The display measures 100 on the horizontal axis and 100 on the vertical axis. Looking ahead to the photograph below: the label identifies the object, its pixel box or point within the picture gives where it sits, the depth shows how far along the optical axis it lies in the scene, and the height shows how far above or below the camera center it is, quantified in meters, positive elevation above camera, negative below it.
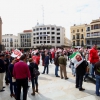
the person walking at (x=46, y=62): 11.05 -1.07
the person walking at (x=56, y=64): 10.09 -1.08
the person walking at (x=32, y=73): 6.10 -1.02
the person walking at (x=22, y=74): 4.94 -0.87
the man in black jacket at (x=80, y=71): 6.80 -1.07
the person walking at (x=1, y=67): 6.70 -0.85
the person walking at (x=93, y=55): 7.82 -0.37
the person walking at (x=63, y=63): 9.26 -0.93
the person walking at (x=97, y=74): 5.98 -1.08
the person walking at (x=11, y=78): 5.64 -1.17
